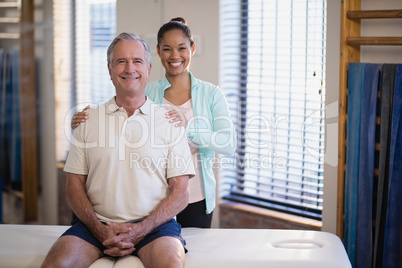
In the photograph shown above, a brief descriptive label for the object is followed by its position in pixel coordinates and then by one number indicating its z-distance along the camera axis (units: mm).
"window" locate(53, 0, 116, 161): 3965
